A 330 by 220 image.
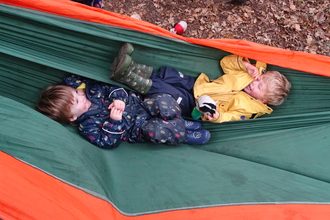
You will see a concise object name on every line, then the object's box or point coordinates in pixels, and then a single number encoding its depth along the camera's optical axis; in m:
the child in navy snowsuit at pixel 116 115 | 1.62
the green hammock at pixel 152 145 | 1.12
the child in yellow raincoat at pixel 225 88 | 1.83
